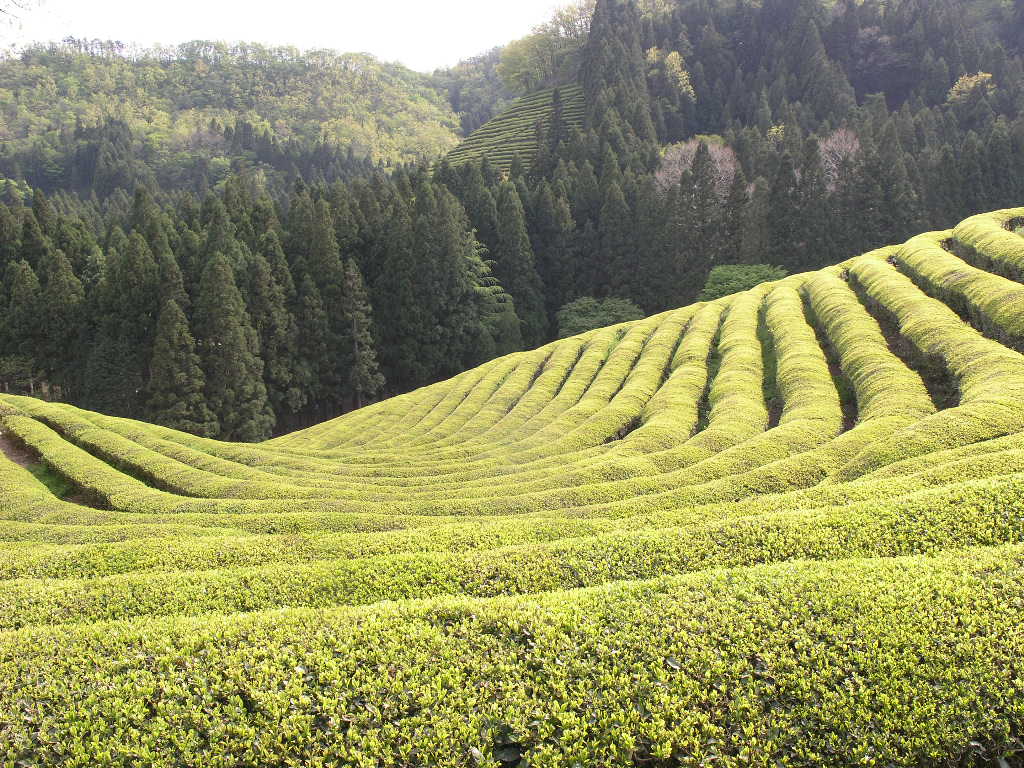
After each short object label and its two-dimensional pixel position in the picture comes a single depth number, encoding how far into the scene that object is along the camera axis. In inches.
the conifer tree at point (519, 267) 2415.1
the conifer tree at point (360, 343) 1989.4
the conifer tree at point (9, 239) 1862.7
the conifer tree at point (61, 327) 1742.1
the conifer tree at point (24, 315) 1712.6
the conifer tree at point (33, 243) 1898.4
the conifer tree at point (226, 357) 1668.3
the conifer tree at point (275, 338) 1838.1
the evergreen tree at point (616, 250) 2447.1
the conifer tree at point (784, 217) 2221.9
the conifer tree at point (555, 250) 2532.0
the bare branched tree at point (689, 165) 2524.6
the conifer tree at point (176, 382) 1601.9
